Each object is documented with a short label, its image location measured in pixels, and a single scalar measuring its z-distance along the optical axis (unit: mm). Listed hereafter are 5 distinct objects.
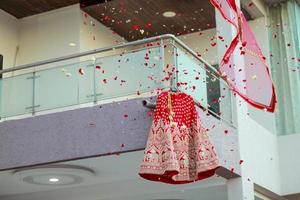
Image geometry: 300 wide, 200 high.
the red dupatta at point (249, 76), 7978
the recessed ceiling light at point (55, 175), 7512
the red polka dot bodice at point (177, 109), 6398
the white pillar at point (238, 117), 7739
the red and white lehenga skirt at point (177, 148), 6066
